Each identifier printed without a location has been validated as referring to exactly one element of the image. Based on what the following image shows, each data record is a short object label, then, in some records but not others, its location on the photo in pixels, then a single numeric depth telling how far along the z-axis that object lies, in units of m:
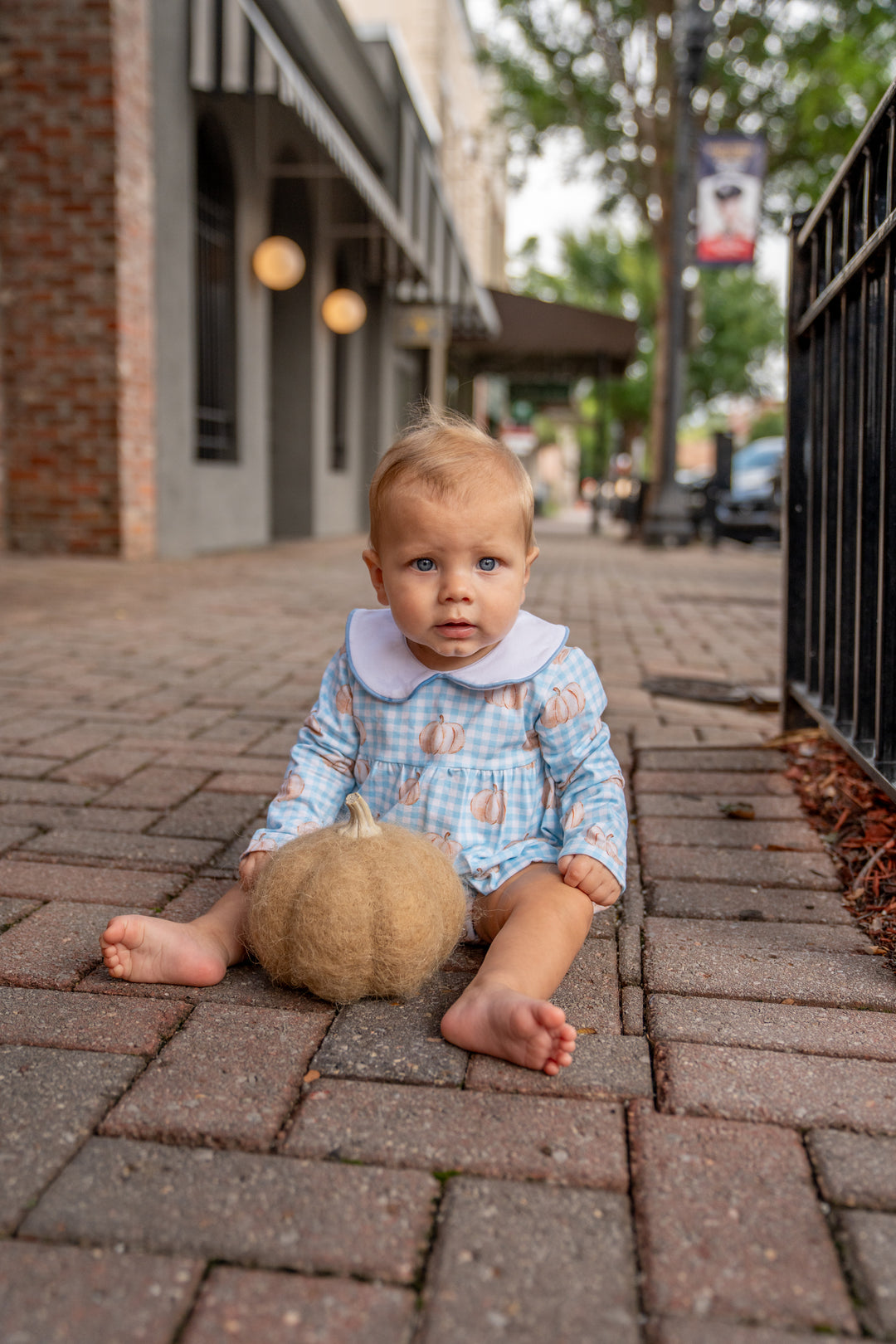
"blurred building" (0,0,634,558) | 7.93
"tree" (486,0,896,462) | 16.45
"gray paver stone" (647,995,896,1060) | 1.60
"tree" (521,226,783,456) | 37.03
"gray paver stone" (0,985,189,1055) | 1.57
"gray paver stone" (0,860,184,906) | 2.14
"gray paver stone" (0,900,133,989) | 1.79
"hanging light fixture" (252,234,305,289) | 10.36
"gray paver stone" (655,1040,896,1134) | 1.41
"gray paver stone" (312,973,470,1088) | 1.51
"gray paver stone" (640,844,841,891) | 2.31
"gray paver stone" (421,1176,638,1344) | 1.04
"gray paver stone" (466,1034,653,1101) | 1.47
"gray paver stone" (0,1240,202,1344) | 1.02
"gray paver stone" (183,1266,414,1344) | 1.03
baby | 1.82
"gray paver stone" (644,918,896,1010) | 1.78
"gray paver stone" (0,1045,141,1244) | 1.25
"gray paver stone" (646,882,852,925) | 2.12
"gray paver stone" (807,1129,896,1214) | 1.25
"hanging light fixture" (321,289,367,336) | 12.62
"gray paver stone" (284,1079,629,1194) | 1.30
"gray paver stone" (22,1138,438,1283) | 1.14
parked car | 14.15
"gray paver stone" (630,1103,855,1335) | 1.08
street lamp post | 13.60
